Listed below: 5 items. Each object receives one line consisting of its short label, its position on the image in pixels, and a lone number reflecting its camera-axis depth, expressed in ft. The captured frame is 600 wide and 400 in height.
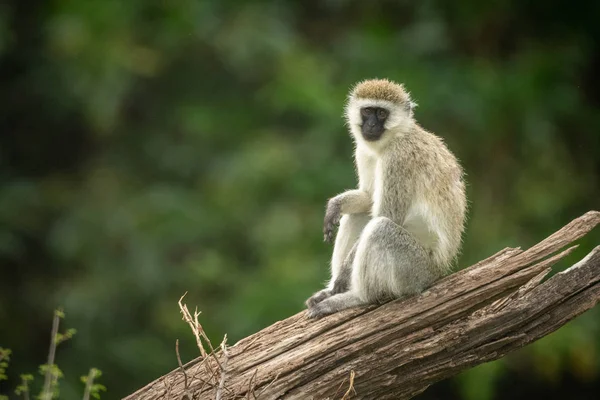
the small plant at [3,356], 43.87
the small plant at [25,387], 42.32
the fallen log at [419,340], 46.98
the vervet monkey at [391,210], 51.16
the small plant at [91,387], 42.34
